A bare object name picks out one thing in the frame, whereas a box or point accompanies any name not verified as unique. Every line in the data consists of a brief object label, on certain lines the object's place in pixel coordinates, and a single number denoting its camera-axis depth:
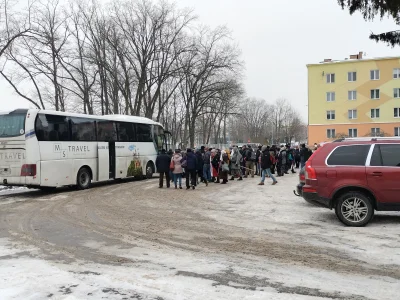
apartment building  53.62
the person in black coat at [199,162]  16.72
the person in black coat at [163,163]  16.75
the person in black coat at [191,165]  16.02
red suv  8.17
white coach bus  14.16
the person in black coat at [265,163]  16.77
